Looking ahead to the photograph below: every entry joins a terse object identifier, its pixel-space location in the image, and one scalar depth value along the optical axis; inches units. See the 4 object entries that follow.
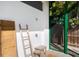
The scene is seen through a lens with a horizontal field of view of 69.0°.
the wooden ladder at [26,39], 82.5
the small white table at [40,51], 91.7
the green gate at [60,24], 110.7
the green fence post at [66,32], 111.2
